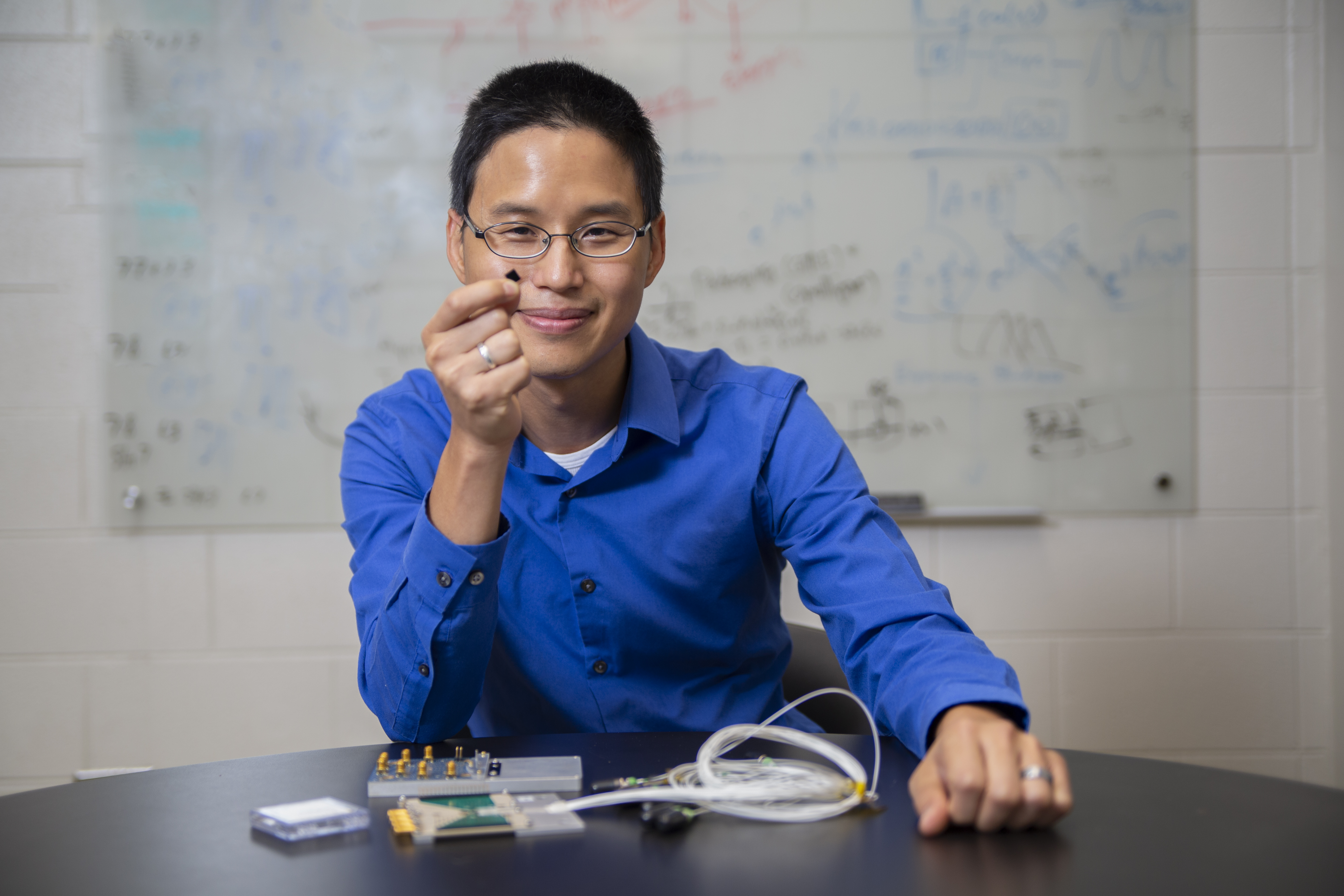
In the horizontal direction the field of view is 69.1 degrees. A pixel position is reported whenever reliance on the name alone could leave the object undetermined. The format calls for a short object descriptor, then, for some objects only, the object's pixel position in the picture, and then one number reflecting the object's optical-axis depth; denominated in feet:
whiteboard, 7.48
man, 3.49
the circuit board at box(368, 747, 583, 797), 2.47
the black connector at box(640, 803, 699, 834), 2.24
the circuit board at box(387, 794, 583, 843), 2.22
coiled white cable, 2.36
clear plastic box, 2.23
